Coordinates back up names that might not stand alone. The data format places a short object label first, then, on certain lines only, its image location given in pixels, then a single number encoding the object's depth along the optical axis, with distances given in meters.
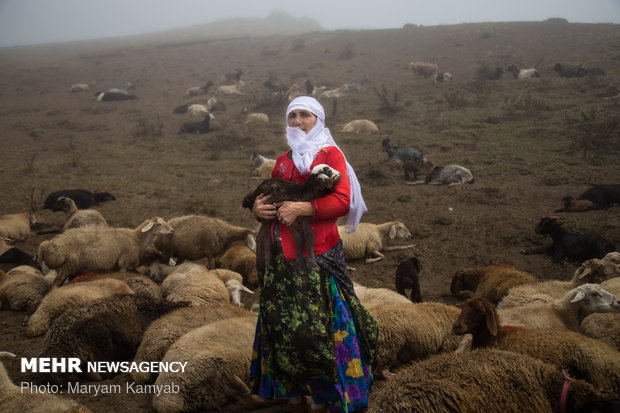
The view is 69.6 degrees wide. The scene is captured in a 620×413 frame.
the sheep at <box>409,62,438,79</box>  24.28
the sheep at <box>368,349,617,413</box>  2.68
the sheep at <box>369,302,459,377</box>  4.39
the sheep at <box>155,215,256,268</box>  7.69
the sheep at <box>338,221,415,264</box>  8.19
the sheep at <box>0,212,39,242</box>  8.59
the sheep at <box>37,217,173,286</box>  6.62
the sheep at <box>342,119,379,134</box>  16.52
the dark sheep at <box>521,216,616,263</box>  6.90
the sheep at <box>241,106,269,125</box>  18.55
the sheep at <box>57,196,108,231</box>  8.62
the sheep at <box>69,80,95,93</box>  26.19
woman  2.72
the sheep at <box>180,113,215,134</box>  17.75
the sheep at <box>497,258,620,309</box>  5.38
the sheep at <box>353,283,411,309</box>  5.33
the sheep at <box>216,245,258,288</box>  7.35
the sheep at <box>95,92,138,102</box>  23.50
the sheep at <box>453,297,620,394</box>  3.41
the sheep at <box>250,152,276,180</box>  12.19
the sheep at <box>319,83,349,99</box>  22.97
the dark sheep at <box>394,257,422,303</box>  6.24
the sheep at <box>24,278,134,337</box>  5.09
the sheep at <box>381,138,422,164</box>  13.03
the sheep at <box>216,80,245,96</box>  25.29
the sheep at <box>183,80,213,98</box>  25.28
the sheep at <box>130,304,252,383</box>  4.27
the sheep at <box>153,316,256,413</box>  3.64
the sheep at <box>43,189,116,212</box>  10.22
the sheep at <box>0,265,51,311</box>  5.85
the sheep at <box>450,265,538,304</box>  5.91
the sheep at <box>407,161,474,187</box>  11.04
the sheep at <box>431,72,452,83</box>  23.33
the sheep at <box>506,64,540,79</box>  22.01
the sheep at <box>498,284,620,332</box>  4.49
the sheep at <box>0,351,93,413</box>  3.23
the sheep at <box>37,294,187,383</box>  4.41
